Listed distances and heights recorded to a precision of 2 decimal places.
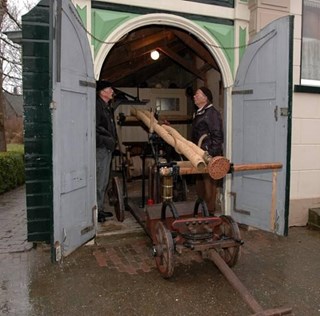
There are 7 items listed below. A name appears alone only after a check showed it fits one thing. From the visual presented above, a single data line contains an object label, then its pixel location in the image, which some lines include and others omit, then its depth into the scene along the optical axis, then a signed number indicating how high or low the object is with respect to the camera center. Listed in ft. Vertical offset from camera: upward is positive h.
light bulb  27.32 +6.36
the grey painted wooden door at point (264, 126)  15.98 +0.69
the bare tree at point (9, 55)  38.05 +10.09
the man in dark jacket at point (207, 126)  17.15 +0.69
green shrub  30.71 -2.76
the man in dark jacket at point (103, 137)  16.98 +0.12
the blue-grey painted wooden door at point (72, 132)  13.02 +0.27
